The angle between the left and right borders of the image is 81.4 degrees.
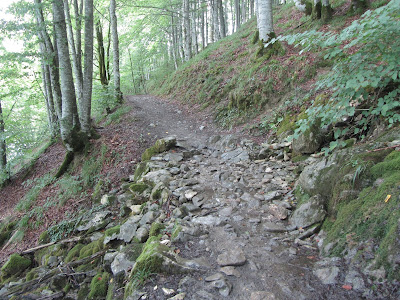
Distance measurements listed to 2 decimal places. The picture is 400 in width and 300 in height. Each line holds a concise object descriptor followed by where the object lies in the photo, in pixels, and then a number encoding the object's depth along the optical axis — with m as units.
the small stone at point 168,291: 2.39
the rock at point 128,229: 4.04
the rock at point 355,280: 2.03
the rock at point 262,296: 2.20
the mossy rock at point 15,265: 5.42
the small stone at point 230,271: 2.54
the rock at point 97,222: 5.23
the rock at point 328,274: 2.22
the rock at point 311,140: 4.64
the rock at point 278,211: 3.46
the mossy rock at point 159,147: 6.97
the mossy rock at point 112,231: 4.43
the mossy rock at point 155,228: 3.62
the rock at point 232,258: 2.69
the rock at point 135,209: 4.79
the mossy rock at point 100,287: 3.30
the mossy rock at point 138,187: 5.43
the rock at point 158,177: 5.24
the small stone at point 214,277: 2.47
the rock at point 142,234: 3.71
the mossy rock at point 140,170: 6.17
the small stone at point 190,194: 4.43
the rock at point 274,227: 3.23
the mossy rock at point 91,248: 4.36
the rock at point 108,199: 5.85
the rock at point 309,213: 3.08
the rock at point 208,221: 3.55
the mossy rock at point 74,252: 4.68
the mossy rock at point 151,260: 2.68
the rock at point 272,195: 3.92
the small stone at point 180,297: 2.30
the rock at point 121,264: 3.17
